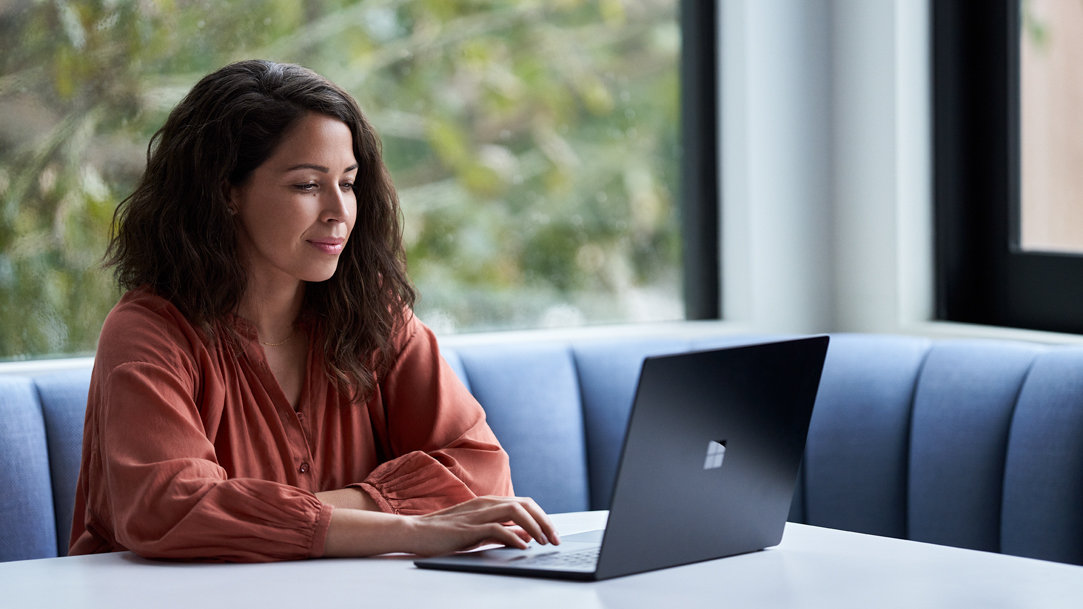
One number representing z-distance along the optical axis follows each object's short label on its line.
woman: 3.17
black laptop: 2.80
